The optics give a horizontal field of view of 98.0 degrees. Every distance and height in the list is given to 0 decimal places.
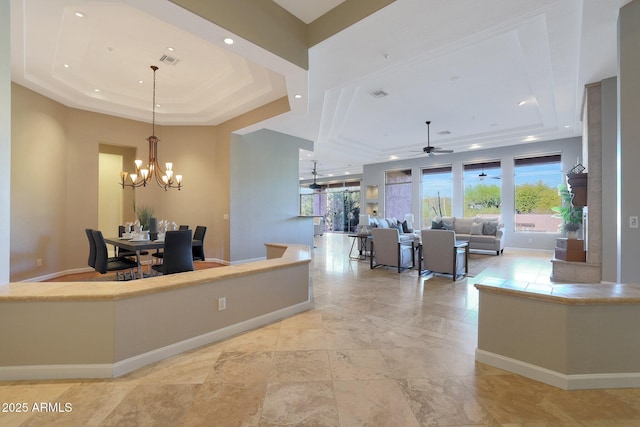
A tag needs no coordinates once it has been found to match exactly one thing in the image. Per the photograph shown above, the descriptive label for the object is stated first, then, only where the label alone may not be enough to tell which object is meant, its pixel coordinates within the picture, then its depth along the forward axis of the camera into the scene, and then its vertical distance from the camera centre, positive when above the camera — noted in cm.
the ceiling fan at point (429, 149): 716 +169
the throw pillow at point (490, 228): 814 -42
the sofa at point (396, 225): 721 -34
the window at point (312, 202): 1614 +67
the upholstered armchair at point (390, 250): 565 -76
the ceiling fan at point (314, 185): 1310 +136
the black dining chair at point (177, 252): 365 -53
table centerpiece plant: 601 -2
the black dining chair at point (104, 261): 396 -75
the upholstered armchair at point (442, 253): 496 -73
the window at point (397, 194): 1165 +86
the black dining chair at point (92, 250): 423 -58
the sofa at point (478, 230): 791 -49
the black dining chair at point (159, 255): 508 -76
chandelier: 469 +80
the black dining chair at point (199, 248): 505 -64
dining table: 393 -45
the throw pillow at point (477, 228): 832 -43
